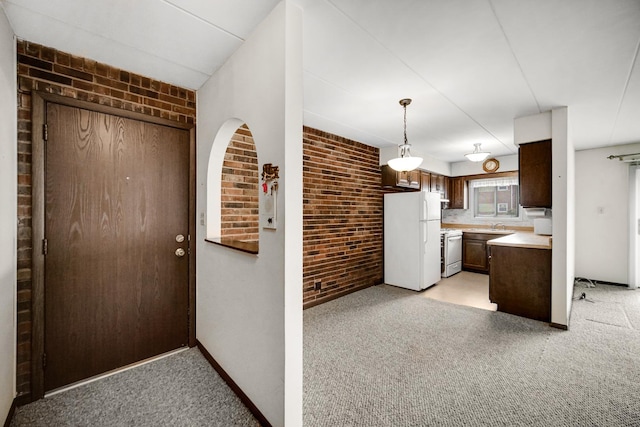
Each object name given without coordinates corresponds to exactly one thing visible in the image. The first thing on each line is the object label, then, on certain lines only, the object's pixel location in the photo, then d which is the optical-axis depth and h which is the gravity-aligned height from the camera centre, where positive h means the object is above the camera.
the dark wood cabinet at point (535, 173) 3.21 +0.47
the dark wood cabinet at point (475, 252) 5.54 -0.83
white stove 5.27 -0.79
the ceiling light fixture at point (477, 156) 4.16 +0.87
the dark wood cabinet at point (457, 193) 6.29 +0.46
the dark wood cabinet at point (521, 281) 3.18 -0.85
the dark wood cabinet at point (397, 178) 4.80 +0.63
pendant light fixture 3.06 +0.59
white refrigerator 4.36 -0.46
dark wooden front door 1.93 -0.23
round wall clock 5.64 +1.00
